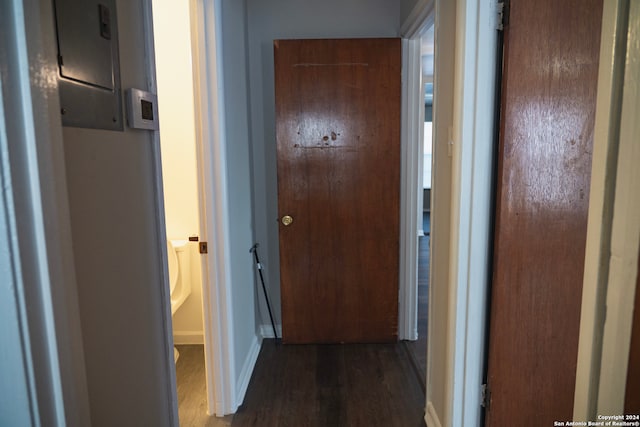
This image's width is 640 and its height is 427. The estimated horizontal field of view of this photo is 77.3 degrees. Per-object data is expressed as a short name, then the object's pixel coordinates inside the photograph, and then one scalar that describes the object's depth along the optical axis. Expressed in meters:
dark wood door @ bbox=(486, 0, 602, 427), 1.33
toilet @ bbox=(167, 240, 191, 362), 2.53
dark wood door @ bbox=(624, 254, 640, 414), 0.47
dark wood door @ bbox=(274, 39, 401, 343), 2.54
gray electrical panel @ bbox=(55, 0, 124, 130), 0.75
